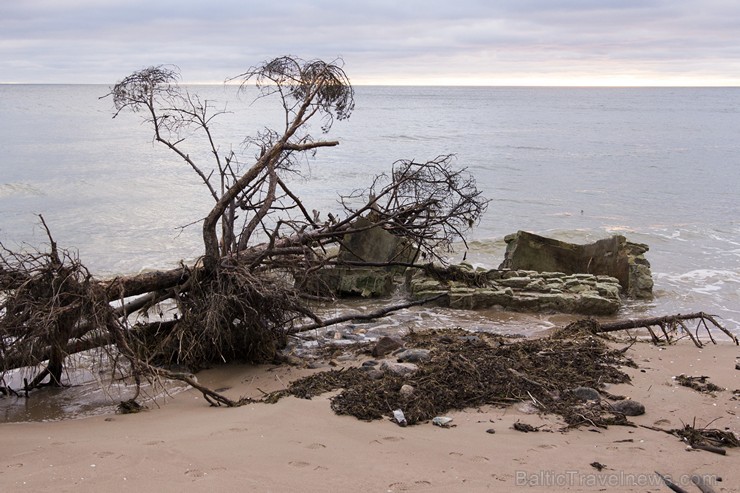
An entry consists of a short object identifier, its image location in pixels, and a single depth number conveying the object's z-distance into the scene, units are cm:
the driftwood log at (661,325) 866
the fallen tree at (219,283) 647
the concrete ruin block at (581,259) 1214
